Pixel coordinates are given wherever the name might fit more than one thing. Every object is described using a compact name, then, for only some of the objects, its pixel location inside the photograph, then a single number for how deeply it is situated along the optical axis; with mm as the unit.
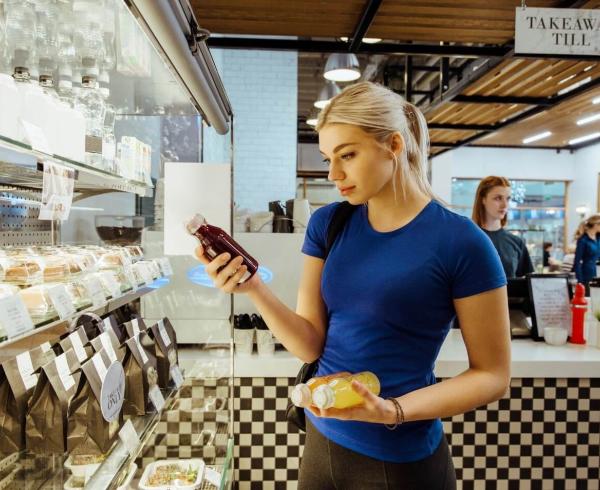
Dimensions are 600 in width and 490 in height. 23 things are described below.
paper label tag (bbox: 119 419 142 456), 1230
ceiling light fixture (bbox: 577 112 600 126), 9094
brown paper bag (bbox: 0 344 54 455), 1028
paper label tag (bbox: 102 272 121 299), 1323
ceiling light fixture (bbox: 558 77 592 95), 5708
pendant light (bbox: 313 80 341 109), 6675
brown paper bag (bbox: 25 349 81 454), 1046
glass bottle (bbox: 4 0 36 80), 1280
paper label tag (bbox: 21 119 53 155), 917
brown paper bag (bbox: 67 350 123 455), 1089
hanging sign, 2812
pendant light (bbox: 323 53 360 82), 5199
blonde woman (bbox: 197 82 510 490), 1124
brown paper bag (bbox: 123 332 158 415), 1402
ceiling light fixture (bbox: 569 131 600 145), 11112
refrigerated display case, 988
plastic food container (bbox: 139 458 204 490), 1811
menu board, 2830
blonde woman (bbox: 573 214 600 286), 7524
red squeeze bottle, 2738
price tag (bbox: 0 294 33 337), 794
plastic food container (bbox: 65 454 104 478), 1109
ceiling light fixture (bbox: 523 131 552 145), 10734
